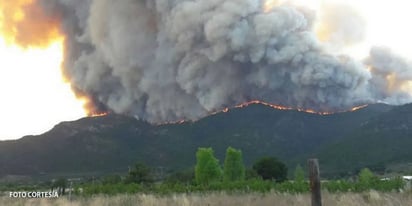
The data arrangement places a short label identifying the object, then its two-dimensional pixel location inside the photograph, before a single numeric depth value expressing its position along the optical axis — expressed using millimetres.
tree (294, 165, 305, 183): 56884
